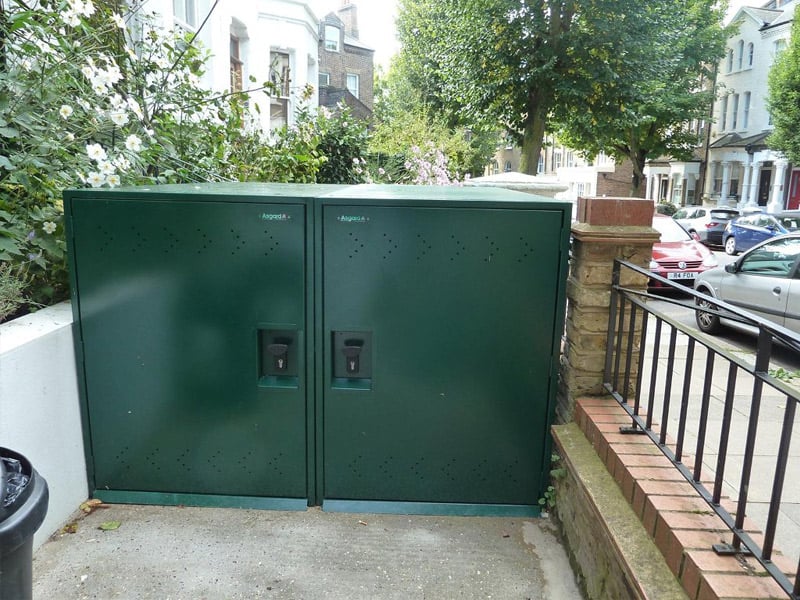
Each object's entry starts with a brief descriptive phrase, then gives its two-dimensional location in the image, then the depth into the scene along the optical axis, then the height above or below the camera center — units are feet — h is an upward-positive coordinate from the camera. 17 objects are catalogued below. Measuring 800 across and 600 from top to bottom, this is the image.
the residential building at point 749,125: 110.32 +13.92
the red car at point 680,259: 40.55 -3.83
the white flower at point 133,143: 13.70 +0.86
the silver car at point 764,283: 25.54 -3.51
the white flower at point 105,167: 11.80 +0.29
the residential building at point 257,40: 36.32 +10.20
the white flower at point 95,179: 11.74 +0.08
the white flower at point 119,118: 12.94 +1.29
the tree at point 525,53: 50.70 +11.15
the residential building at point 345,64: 140.26 +27.31
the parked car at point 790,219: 59.93 -1.80
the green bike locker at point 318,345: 10.90 -2.66
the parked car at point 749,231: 64.00 -3.22
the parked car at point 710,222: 76.18 -2.96
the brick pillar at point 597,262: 11.16 -1.14
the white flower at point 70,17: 12.49 +3.16
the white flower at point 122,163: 12.53 +0.40
